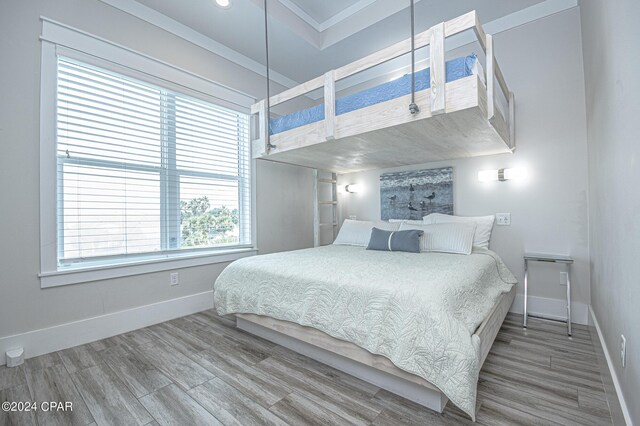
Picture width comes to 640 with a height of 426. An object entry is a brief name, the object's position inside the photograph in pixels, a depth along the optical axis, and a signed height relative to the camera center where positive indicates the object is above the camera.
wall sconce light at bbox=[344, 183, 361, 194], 4.18 +0.40
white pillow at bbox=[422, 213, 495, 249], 2.94 -0.15
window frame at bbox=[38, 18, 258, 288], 2.11 +0.78
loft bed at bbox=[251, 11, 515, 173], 1.78 +0.72
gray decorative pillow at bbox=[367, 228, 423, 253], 2.78 -0.26
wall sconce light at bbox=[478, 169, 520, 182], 2.90 +0.40
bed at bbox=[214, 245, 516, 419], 1.35 -0.59
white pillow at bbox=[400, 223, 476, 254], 2.66 -0.23
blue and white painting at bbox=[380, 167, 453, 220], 3.31 +0.26
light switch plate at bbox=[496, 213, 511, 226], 2.95 -0.06
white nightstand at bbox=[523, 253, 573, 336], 2.39 -0.43
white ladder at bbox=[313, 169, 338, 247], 3.99 +0.19
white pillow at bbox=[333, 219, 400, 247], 3.35 -0.20
